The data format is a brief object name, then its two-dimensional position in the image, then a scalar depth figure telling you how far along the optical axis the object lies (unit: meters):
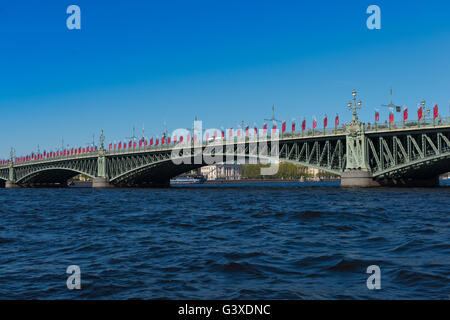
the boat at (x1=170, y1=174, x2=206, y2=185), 182.12
